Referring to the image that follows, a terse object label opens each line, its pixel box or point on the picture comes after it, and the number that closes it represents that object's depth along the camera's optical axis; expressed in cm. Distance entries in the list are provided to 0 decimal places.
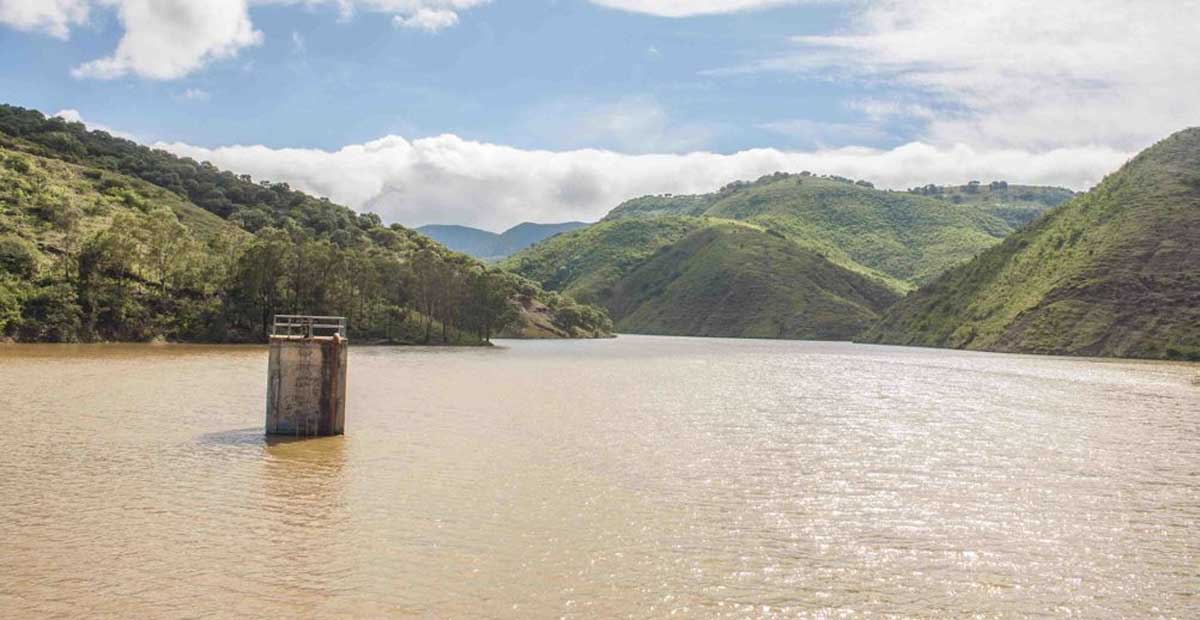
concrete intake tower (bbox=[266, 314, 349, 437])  3800
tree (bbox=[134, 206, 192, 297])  11991
